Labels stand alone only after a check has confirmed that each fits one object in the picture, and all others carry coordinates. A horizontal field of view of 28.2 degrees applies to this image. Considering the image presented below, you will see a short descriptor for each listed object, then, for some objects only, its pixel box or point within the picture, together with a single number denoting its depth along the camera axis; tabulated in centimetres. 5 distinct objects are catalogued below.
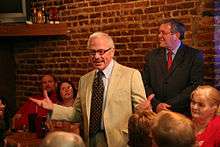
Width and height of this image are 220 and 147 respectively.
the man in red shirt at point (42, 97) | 504
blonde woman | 279
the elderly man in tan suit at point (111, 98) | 282
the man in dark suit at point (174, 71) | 367
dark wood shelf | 552
